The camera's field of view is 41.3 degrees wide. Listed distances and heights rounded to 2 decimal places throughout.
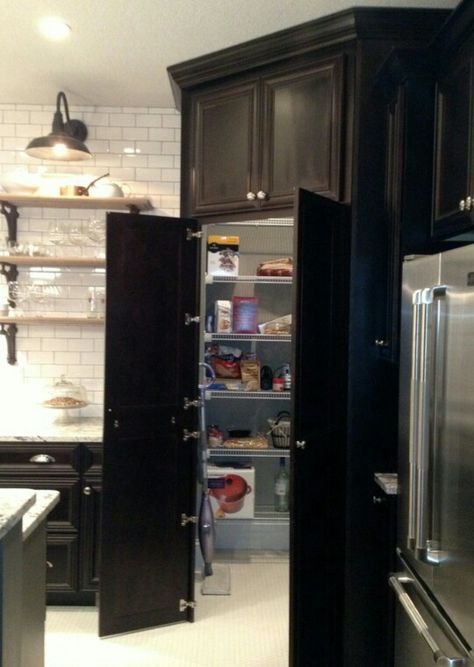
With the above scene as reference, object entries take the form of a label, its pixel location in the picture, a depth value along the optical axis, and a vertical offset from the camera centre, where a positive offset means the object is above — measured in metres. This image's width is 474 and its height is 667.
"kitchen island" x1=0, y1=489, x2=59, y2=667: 1.27 -0.58
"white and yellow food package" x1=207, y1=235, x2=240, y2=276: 3.68 +0.48
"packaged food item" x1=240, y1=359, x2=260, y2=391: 3.78 -0.21
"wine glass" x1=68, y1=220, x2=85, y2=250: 3.49 +0.55
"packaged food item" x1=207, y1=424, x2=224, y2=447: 3.77 -0.60
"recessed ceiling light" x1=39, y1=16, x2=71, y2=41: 2.58 +1.29
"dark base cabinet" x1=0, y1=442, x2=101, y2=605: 3.12 -0.84
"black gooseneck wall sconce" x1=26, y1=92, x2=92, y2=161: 2.93 +0.88
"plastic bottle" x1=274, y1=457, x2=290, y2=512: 3.96 -0.94
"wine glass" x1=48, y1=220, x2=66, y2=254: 3.51 +0.56
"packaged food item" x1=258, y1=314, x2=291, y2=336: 3.77 +0.07
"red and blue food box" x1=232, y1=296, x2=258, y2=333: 3.75 +0.14
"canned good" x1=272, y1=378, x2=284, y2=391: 3.78 -0.27
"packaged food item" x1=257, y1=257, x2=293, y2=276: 3.75 +0.43
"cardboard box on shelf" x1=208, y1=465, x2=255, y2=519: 3.79 -0.93
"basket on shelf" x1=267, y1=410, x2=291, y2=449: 3.79 -0.57
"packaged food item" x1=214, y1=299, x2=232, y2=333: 3.73 +0.13
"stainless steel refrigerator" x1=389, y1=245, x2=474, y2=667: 1.56 -0.32
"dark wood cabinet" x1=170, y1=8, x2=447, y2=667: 2.42 +0.02
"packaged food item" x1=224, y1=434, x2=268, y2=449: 3.73 -0.63
